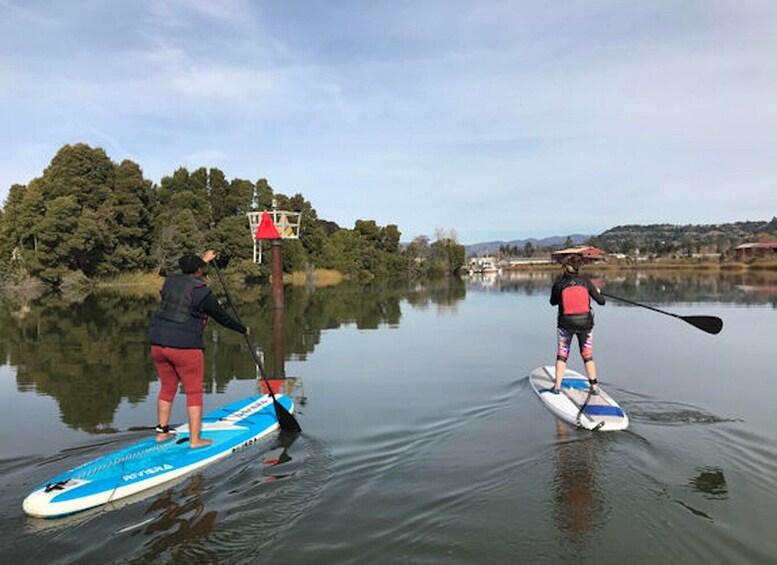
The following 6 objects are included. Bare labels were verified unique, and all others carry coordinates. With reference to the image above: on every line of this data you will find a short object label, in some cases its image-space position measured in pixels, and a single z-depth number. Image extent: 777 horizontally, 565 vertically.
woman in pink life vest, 6.93
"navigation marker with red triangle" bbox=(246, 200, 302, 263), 19.81
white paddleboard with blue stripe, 5.91
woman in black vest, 5.11
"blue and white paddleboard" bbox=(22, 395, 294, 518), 4.00
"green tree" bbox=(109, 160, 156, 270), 37.47
